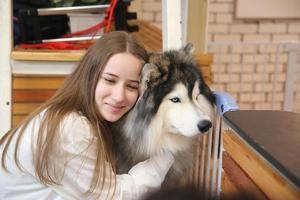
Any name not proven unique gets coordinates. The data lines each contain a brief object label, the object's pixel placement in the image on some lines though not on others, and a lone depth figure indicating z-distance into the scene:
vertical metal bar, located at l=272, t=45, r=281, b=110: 3.26
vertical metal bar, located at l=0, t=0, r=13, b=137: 1.32
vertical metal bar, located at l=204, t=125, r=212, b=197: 1.25
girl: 1.11
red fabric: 1.58
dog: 1.15
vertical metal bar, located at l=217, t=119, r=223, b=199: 1.17
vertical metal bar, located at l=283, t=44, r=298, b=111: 3.16
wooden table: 0.63
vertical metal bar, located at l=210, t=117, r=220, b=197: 1.22
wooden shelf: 1.38
